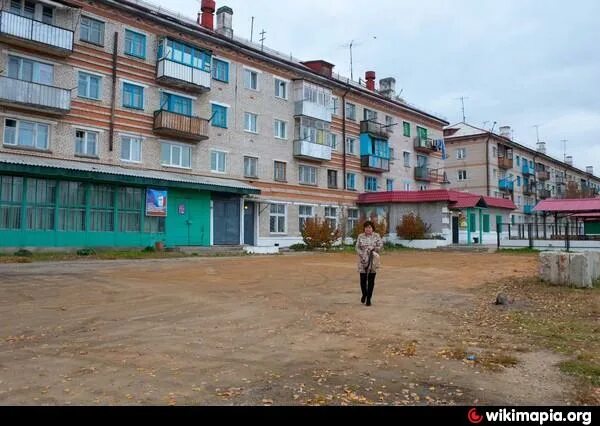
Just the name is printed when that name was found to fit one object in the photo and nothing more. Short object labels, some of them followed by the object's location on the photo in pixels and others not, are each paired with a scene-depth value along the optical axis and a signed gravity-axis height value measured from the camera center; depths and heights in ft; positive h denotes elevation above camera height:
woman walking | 33.42 -1.07
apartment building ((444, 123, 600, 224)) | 191.72 +29.12
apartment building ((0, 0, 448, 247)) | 75.92 +19.49
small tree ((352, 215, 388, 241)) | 116.55 +3.10
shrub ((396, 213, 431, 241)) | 126.62 +3.34
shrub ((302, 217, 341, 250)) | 107.24 +1.43
